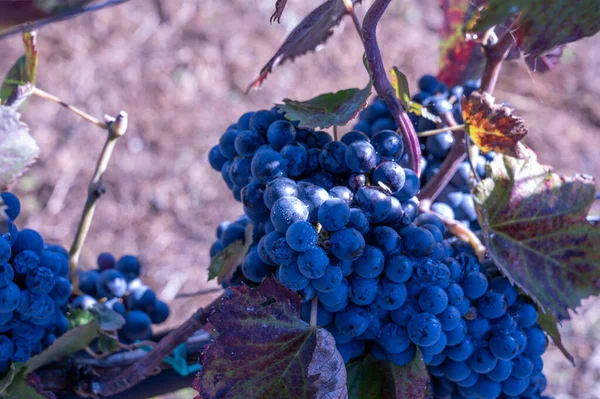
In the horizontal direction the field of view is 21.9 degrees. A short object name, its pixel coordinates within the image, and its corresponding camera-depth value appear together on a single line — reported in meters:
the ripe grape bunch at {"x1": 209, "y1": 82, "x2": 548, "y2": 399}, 0.67
